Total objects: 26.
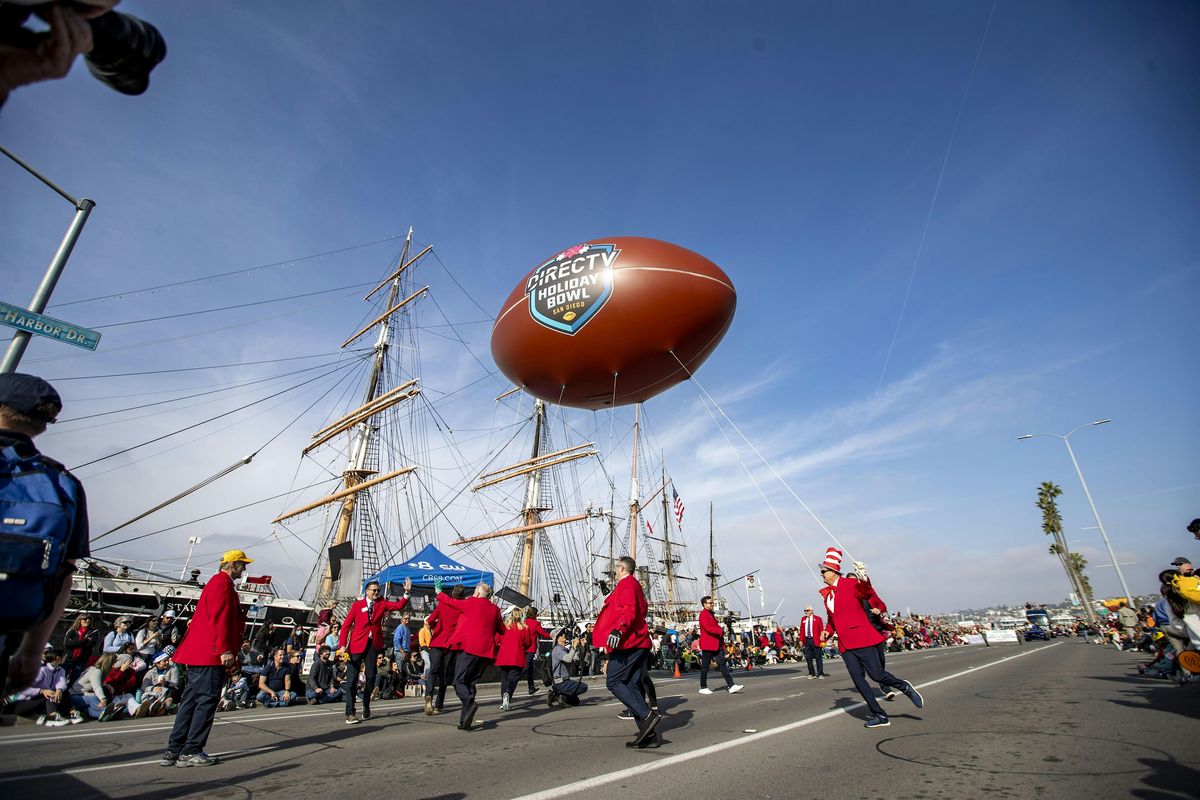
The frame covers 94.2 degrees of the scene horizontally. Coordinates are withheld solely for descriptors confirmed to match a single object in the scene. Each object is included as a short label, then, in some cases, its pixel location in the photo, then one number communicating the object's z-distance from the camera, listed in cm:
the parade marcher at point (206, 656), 467
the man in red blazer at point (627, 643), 522
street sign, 560
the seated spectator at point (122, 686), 816
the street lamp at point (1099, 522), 2784
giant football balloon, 988
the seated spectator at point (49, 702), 750
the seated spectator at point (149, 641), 995
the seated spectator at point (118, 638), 974
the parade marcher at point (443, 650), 793
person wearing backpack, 155
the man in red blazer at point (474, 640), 685
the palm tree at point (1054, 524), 6084
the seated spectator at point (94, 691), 794
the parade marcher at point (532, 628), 1002
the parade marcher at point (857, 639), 627
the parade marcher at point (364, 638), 752
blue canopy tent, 2178
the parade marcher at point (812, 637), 1447
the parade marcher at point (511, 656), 872
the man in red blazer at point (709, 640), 1140
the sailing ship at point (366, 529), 2031
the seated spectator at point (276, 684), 981
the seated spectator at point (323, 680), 1028
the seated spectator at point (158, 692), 835
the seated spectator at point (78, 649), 914
